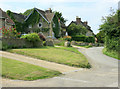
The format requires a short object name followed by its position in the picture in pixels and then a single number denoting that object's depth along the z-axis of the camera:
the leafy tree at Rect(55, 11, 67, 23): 61.88
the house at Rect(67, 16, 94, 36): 67.34
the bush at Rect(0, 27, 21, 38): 19.56
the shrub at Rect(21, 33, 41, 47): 21.78
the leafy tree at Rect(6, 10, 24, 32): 42.33
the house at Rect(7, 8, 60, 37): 45.03
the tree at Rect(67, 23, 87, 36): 52.53
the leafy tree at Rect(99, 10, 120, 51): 21.96
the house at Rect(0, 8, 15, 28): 28.03
